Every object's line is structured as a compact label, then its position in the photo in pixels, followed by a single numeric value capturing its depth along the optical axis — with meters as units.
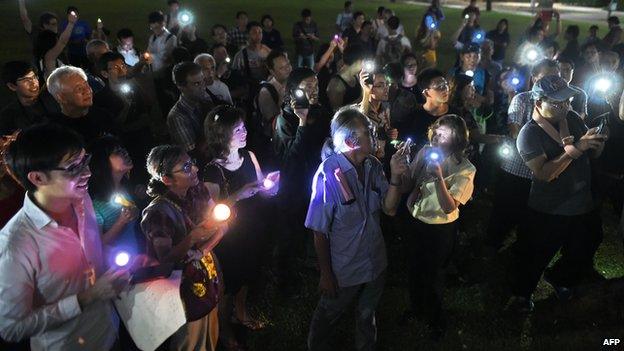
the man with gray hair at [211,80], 5.98
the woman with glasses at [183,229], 3.02
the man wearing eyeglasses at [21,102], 4.72
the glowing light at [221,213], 2.93
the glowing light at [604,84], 5.82
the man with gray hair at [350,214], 3.34
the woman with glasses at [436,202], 3.74
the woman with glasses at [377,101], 4.82
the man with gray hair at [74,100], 4.36
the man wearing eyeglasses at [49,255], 2.29
